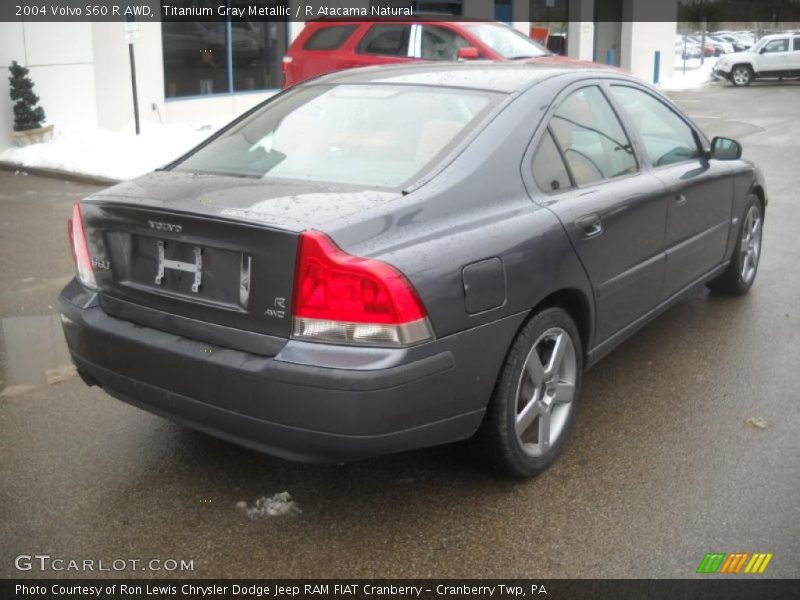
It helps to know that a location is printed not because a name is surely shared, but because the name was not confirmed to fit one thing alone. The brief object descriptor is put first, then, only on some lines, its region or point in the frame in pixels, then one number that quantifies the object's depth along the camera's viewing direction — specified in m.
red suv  12.16
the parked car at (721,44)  43.04
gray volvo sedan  2.96
